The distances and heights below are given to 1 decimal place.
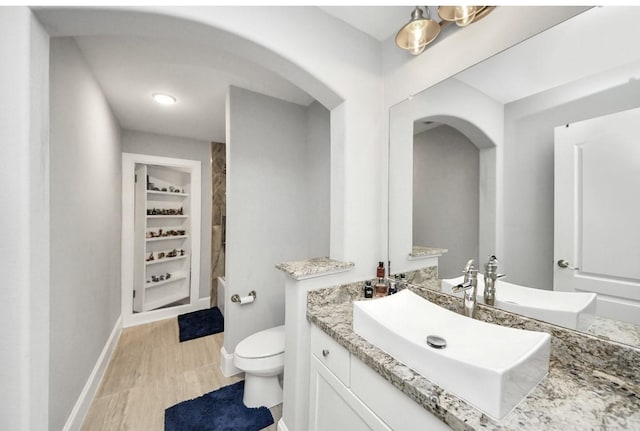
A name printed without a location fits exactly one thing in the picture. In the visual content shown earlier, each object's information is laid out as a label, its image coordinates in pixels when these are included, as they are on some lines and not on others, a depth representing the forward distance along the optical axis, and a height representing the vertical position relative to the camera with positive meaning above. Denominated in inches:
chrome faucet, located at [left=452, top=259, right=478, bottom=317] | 39.9 -12.1
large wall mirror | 30.5 +8.1
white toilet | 62.3 -39.9
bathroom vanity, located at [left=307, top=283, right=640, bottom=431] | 23.7 -19.9
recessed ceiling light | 83.7 +42.4
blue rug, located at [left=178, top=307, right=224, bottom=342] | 106.9 -52.8
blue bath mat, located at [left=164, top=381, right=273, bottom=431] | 59.4 -52.8
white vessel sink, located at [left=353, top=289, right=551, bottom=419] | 24.0 -17.5
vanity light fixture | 41.3 +36.5
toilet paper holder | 77.4 -27.3
